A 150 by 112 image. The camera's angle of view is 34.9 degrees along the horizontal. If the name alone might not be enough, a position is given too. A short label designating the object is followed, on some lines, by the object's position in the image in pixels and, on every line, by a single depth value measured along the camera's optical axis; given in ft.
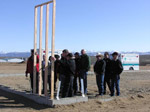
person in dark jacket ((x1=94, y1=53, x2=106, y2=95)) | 32.67
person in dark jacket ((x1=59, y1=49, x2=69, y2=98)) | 29.32
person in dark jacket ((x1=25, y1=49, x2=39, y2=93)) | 33.42
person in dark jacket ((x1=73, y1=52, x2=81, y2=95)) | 33.80
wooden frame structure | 28.35
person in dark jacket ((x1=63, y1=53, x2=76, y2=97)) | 29.27
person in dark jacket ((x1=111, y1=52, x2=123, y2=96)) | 32.31
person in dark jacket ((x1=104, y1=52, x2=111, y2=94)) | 33.81
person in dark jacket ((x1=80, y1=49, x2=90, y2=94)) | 33.14
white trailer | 111.86
